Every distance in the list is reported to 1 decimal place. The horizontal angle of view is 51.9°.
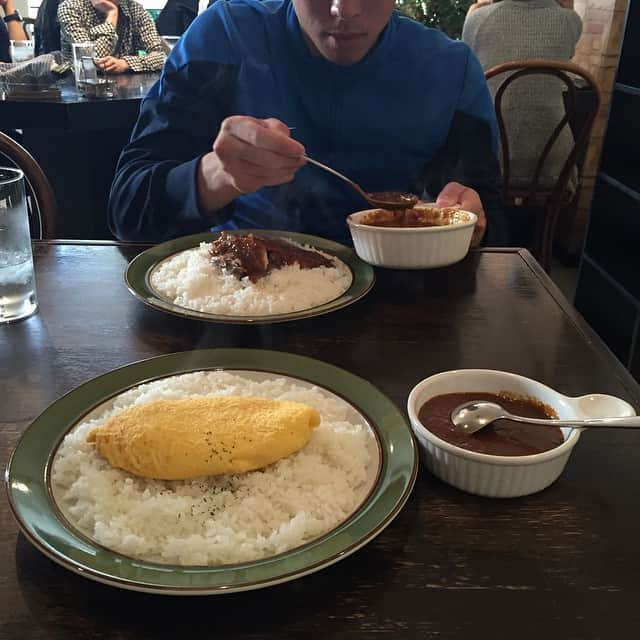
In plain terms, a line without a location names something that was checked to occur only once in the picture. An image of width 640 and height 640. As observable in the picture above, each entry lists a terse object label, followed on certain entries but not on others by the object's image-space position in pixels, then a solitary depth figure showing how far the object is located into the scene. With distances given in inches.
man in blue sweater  68.2
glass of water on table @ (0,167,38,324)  45.4
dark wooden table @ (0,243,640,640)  22.5
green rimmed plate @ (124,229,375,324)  44.5
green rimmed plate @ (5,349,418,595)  22.2
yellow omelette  27.8
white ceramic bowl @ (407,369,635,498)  28.0
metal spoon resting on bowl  29.9
